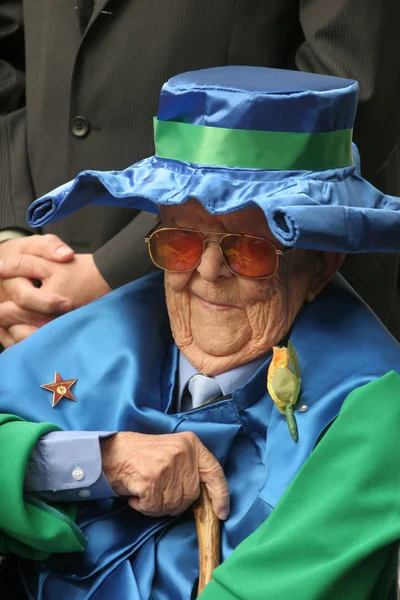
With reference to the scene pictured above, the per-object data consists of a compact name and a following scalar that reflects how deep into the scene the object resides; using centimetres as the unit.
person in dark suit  575
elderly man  463
